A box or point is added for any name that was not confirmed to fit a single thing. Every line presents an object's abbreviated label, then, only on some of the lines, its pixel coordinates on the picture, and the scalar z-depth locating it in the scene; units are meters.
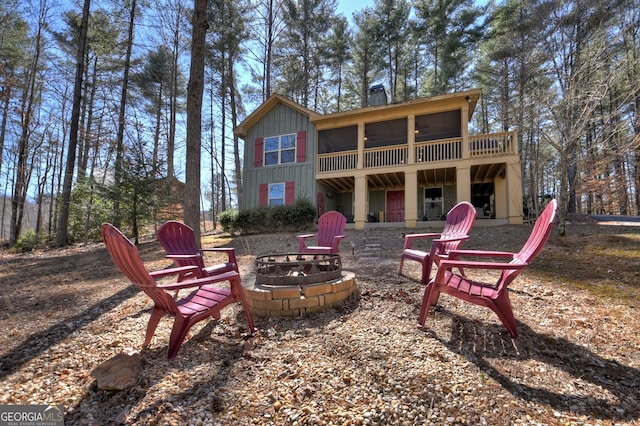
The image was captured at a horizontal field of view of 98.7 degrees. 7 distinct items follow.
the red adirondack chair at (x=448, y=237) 3.34
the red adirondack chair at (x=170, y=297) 1.79
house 9.49
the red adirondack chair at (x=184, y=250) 2.98
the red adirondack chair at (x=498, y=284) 1.99
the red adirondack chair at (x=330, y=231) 4.45
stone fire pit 2.70
